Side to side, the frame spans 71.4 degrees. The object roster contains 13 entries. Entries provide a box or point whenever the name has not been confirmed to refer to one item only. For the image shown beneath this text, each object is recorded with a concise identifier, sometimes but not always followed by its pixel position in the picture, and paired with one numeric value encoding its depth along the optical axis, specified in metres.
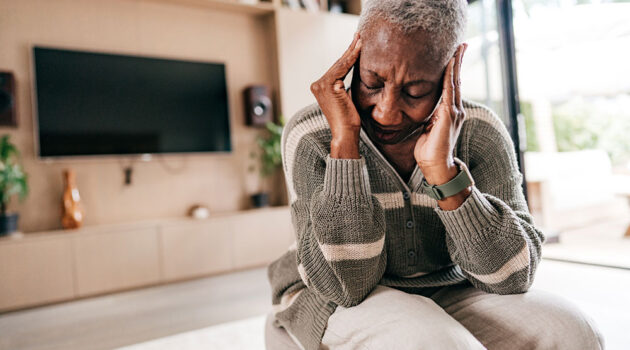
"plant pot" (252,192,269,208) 3.52
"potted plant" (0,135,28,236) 2.55
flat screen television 2.87
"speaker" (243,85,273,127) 3.49
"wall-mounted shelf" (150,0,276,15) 3.38
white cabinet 2.55
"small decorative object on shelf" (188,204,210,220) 3.26
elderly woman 0.75
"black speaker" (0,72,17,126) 2.73
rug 1.69
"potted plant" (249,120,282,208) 3.51
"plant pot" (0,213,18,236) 2.60
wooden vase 2.81
